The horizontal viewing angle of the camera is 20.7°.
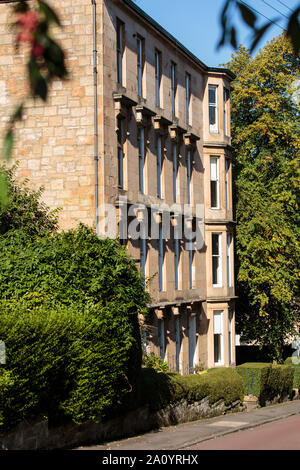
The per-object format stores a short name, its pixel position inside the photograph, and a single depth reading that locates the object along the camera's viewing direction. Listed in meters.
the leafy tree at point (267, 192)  38.12
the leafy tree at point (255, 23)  3.84
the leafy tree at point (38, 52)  3.12
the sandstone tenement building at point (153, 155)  25.33
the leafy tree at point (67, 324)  15.94
